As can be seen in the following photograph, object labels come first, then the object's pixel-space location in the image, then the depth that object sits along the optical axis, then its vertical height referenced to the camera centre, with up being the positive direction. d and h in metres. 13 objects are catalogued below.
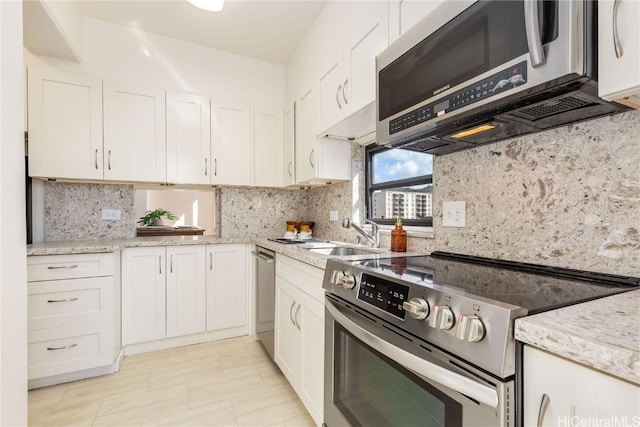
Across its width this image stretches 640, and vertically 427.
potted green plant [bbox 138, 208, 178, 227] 4.25 -0.08
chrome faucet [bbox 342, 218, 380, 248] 1.99 -0.15
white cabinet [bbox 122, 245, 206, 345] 2.38 -0.66
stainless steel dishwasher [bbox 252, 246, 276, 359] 2.21 -0.64
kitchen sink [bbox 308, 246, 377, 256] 1.82 -0.25
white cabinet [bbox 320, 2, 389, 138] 1.53 +0.86
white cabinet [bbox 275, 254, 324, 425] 1.48 -0.67
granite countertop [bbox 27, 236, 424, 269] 1.60 -0.24
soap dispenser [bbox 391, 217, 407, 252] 1.77 -0.17
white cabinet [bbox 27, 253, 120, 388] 1.94 -0.70
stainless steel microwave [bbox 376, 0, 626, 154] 0.73 +0.40
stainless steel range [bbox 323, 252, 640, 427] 0.64 -0.33
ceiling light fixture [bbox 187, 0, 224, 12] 1.76 +1.22
